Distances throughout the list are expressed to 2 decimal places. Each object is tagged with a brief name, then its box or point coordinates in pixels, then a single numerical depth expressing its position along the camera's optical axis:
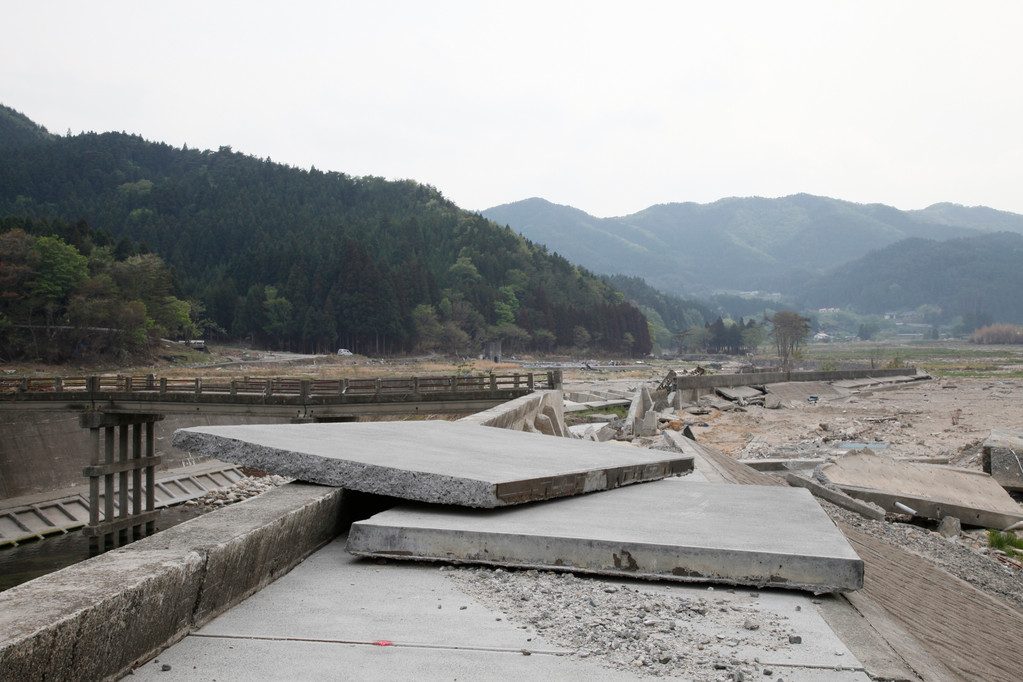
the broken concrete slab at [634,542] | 4.08
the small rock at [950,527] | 10.73
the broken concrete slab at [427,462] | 4.86
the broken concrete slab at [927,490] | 11.48
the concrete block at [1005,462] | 14.66
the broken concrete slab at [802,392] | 46.79
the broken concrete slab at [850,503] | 10.48
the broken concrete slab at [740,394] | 44.69
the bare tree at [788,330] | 112.44
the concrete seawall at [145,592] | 2.47
